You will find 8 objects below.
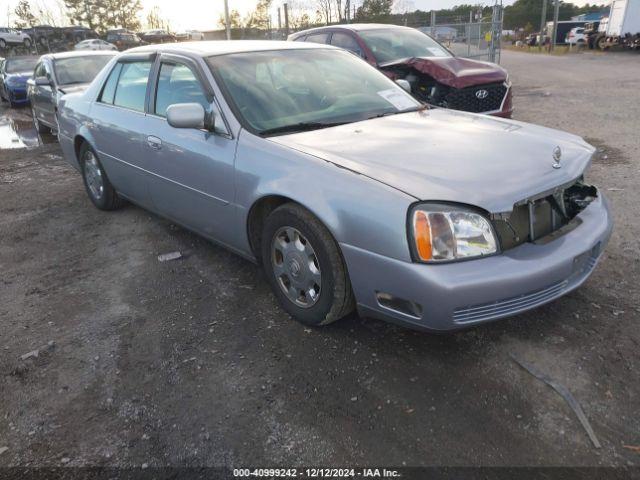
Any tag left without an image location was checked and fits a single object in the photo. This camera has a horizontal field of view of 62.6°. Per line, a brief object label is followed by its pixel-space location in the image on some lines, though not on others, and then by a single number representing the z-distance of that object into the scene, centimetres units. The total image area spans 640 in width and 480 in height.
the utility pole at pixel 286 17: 1958
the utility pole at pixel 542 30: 2916
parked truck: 2478
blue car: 1438
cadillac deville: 243
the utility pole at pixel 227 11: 2351
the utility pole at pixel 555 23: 2722
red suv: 704
